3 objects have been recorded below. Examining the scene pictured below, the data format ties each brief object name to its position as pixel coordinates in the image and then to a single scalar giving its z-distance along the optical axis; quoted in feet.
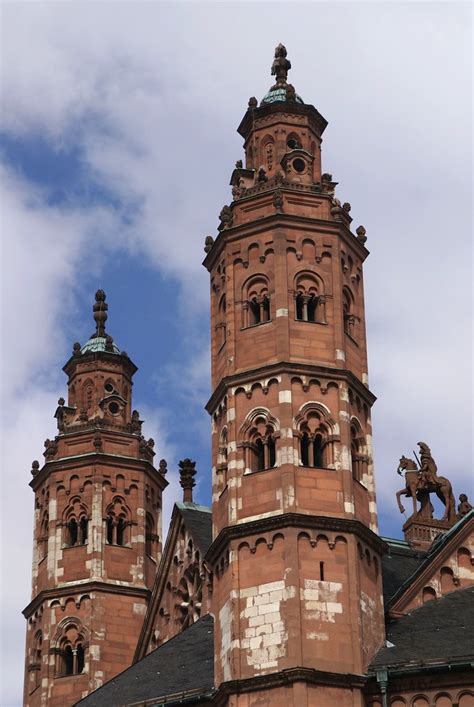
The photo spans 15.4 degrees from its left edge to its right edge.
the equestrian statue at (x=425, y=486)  178.50
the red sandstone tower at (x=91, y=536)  181.27
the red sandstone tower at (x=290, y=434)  136.26
